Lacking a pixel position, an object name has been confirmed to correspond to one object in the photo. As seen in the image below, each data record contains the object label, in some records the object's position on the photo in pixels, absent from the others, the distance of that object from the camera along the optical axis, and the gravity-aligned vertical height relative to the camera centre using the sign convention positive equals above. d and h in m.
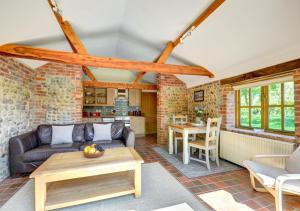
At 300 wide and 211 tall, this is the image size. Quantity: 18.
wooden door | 6.88 -0.11
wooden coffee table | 1.58 -0.98
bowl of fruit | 1.97 -0.62
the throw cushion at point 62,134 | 3.10 -0.59
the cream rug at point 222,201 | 1.72 -1.19
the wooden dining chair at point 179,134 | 3.70 -0.75
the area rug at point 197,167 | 2.62 -1.19
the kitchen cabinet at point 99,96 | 6.02 +0.49
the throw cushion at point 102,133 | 3.41 -0.61
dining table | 3.10 -0.55
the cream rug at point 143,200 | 1.73 -1.19
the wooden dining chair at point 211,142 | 2.82 -0.73
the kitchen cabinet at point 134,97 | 6.47 +0.48
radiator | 2.24 -0.71
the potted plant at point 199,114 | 3.74 -0.19
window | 2.40 +0.01
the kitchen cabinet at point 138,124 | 6.15 -0.71
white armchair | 1.46 -0.80
